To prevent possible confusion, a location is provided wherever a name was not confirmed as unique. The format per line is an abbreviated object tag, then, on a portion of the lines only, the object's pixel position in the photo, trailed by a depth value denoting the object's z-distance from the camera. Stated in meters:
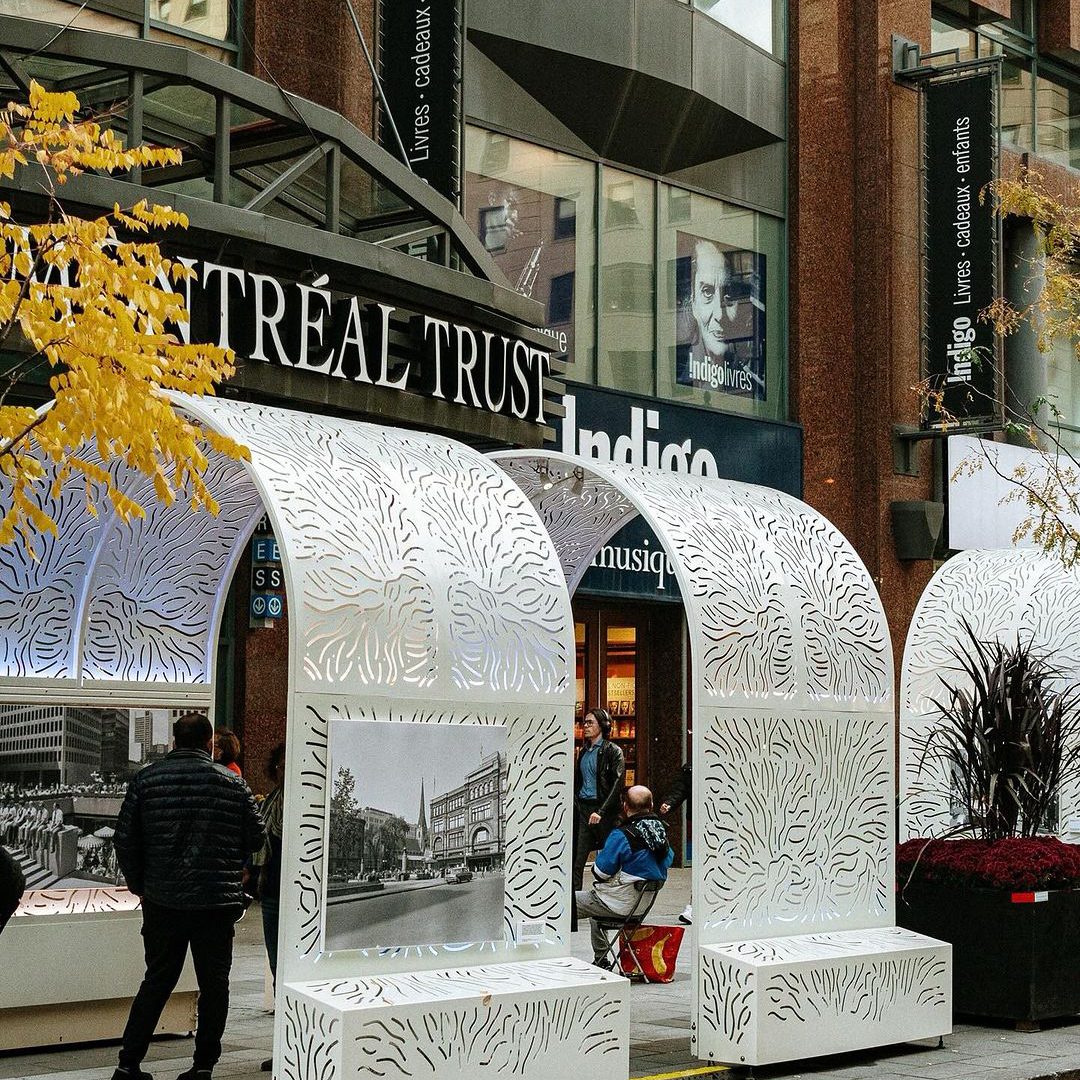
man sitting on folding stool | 11.70
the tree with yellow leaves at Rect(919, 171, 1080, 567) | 15.25
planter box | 11.23
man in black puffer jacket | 8.53
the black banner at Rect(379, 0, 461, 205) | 16.67
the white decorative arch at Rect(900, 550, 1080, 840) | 12.87
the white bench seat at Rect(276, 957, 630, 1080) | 7.69
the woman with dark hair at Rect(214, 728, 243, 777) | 12.18
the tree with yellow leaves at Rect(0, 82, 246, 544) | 7.62
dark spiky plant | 11.80
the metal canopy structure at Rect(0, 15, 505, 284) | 12.29
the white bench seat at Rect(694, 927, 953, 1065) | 9.53
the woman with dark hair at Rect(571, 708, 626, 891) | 14.96
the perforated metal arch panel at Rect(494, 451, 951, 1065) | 9.72
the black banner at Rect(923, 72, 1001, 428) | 23.83
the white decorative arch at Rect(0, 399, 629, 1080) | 7.93
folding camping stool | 11.72
